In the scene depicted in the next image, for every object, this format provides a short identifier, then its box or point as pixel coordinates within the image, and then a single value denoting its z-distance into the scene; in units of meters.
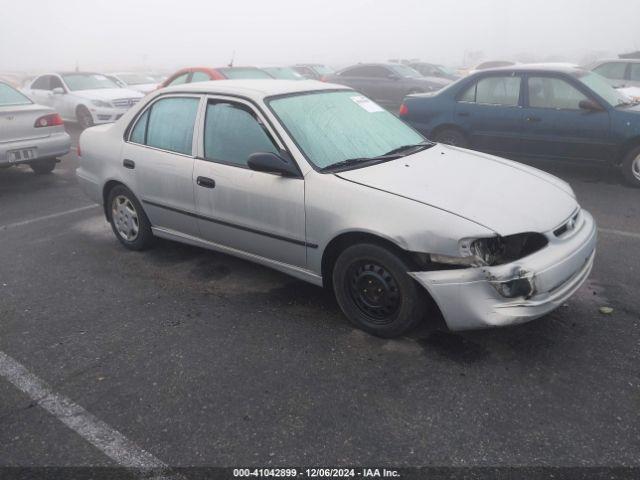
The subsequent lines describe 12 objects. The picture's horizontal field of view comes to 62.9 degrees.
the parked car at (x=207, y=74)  10.44
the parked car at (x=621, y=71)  11.55
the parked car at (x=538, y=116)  6.75
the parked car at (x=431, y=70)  19.57
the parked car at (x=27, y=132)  7.18
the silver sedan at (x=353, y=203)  2.99
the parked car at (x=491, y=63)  19.97
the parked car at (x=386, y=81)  14.46
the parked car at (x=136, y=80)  15.81
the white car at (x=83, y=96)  12.17
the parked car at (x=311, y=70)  19.30
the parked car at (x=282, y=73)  12.86
